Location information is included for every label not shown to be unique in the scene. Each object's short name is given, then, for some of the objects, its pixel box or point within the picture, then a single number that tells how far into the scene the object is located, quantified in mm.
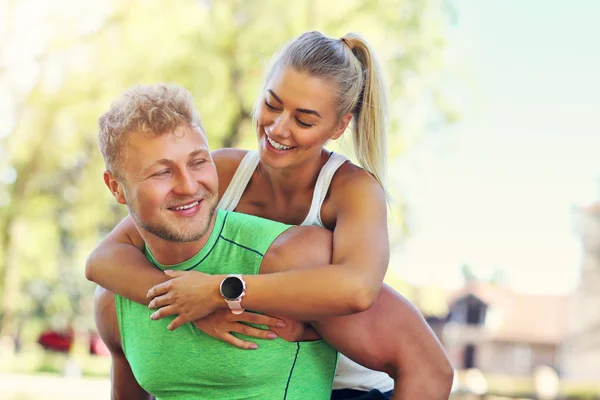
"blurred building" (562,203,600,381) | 30625
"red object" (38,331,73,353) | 18938
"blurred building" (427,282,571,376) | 34312
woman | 2053
